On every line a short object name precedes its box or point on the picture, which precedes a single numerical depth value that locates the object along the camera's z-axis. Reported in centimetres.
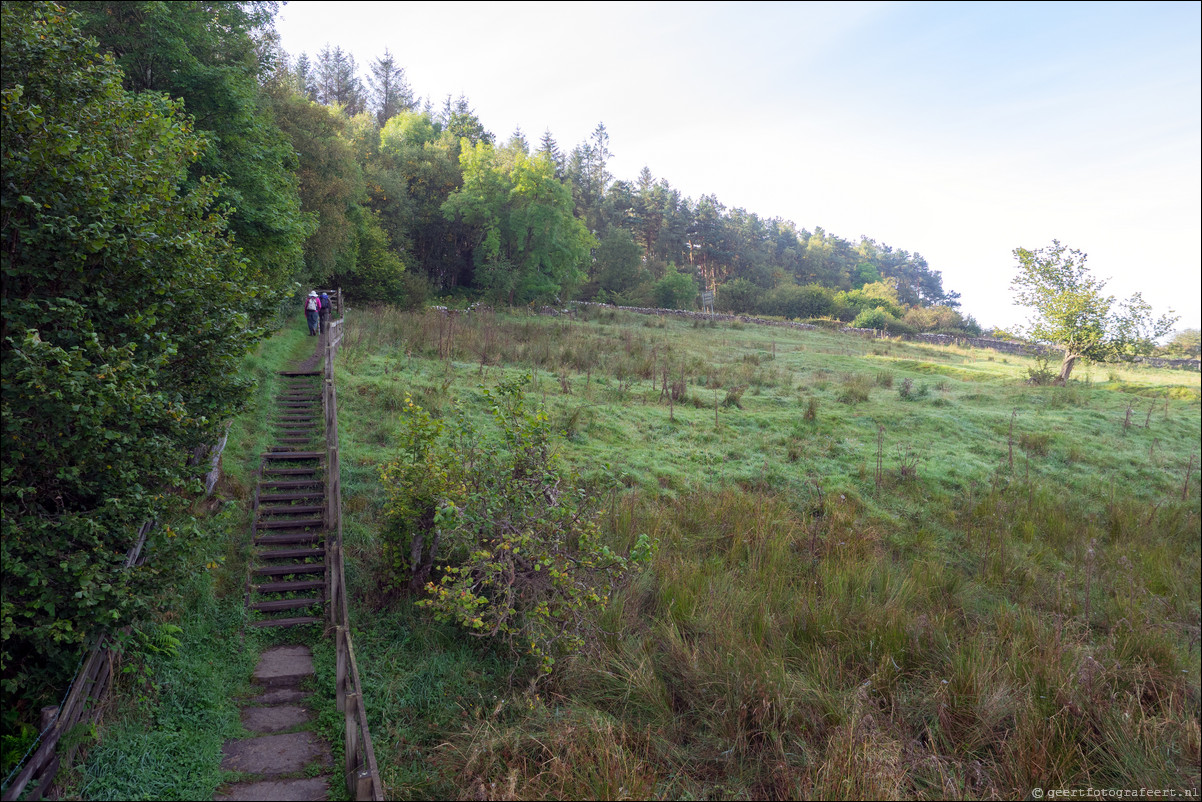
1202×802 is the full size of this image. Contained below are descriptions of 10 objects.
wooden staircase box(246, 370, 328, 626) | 878
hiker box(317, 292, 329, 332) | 2202
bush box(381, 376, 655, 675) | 687
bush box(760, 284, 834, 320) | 6400
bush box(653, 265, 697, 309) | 5544
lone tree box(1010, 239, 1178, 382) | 2509
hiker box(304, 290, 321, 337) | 2159
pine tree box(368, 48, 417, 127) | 6812
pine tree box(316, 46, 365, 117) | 6544
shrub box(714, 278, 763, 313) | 6388
